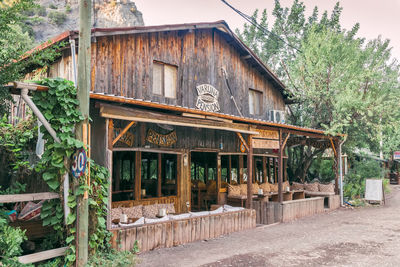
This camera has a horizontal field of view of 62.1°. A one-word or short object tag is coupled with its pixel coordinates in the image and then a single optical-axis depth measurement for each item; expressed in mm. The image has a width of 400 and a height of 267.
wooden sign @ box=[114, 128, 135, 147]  9087
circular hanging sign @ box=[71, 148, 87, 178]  5578
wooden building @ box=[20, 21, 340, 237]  8797
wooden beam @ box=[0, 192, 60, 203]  5086
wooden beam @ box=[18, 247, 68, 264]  5199
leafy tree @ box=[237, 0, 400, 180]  15016
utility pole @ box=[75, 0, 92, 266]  5688
